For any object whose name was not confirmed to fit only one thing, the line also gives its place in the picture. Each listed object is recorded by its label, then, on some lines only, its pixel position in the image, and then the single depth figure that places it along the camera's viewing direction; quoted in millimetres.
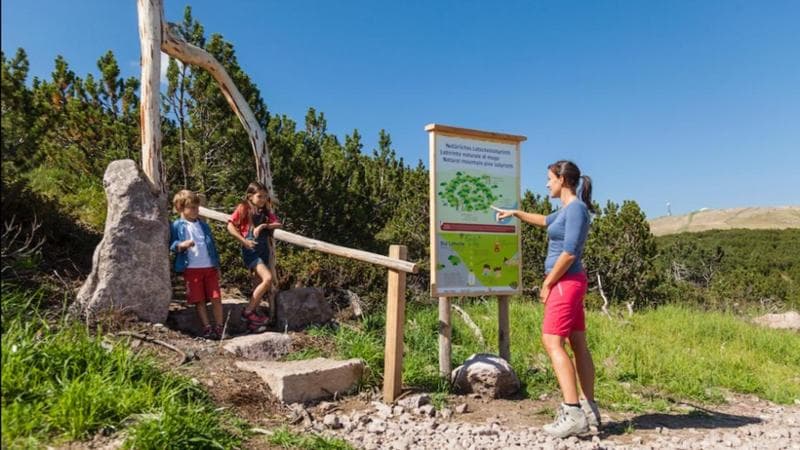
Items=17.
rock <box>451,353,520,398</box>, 5094
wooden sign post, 5176
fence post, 4746
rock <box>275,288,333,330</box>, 6141
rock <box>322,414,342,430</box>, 4141
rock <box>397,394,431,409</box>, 4633
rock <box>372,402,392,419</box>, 4457
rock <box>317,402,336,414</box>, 4449
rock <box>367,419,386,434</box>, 4133
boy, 5422
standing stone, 4961
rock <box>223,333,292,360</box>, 5082
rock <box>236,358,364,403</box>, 4406
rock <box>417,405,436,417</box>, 4547
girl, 5812
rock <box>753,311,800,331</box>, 10664
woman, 4117
